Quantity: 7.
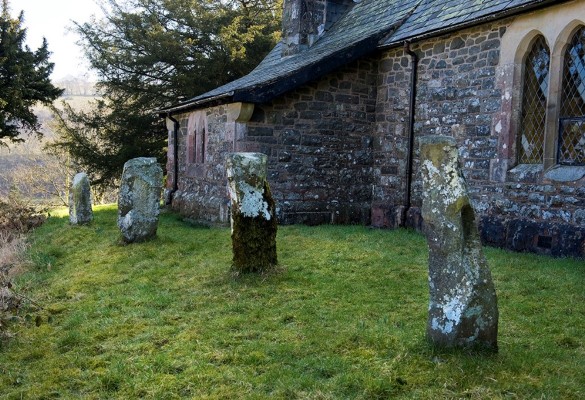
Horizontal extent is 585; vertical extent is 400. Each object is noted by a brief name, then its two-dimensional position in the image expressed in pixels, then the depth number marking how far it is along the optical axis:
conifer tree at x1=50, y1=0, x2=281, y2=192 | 22.23
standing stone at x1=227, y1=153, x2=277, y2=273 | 6.98
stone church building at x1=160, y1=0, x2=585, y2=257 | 8.31
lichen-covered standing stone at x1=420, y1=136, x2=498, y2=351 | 4.21
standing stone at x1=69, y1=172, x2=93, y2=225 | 12.98
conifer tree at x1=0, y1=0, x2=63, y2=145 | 18.00
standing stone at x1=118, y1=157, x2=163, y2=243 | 9.70
